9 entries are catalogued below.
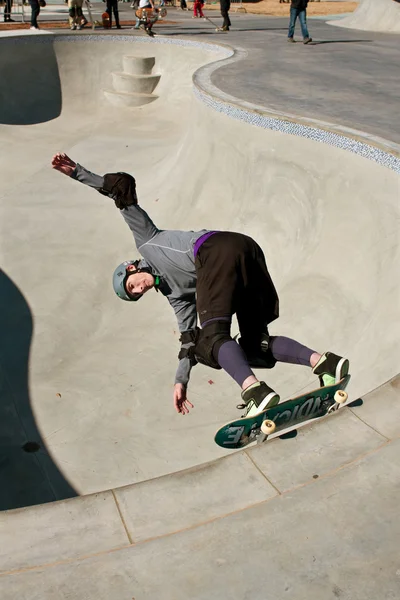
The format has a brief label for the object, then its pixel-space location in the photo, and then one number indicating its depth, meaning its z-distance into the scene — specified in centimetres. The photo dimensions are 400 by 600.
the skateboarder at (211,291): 394
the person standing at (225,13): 2138
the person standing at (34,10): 2064
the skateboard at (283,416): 365
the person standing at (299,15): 1688
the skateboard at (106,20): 2145
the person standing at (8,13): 2468
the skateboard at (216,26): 2176
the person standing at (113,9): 2116
